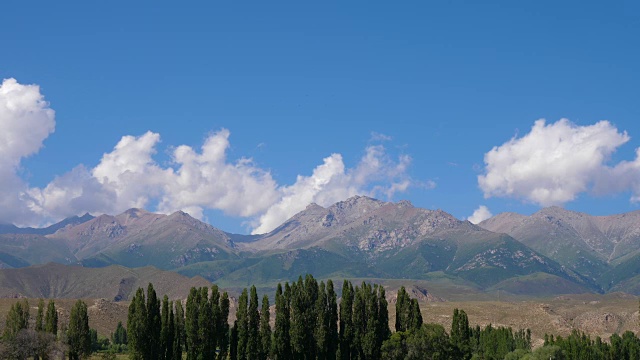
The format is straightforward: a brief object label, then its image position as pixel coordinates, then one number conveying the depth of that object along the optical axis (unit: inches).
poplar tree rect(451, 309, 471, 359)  5969.5
